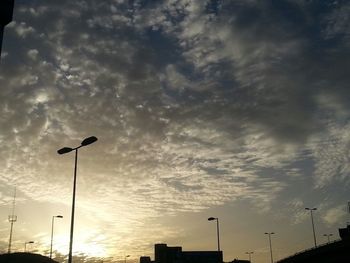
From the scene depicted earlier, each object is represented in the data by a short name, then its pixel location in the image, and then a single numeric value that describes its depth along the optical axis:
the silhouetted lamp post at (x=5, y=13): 38.66
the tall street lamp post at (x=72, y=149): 31.78
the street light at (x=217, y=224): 80.00
